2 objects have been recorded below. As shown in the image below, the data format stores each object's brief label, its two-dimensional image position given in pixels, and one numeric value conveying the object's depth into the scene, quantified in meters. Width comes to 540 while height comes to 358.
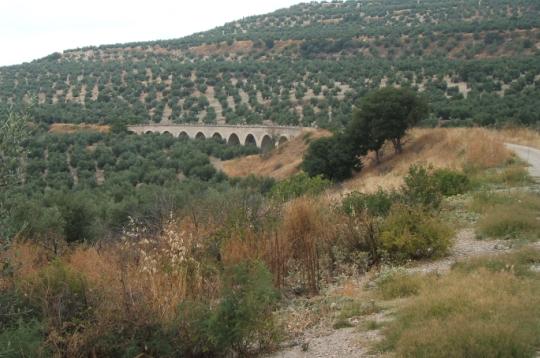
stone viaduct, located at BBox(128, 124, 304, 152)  56.84
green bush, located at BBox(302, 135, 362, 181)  35.34
